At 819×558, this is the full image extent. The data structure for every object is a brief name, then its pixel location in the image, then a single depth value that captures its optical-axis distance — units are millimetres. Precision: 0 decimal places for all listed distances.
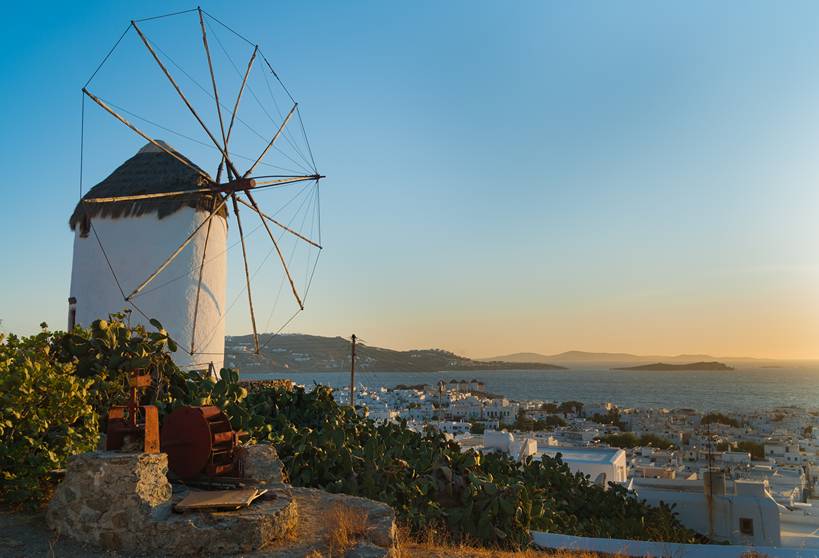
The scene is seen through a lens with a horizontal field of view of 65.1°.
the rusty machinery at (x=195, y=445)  5102
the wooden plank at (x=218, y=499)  4305
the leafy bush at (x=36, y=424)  5070
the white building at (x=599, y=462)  18297
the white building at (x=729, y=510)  12539
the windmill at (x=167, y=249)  13109
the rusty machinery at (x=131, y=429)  4570
